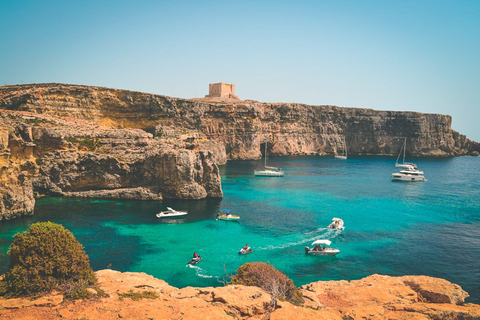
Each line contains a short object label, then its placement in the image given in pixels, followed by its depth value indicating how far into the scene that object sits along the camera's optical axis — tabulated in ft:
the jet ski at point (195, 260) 111.24
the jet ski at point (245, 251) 120.67
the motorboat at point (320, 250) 121.60
